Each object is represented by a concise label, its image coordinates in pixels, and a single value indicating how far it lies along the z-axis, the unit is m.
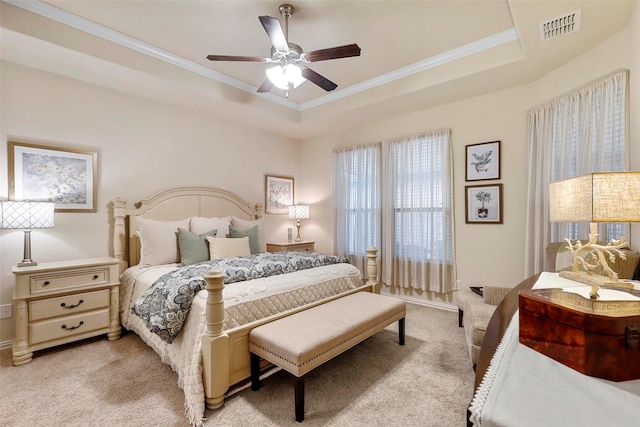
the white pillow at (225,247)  3.12
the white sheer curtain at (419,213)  3.64
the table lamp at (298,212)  4.79
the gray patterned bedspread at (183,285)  1.93
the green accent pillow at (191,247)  3.01
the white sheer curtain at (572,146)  2.29
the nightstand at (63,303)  2.33
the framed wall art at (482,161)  3.30
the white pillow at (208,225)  3.42
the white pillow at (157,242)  3.04
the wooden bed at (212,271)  1.75
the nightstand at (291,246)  4.32
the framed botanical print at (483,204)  3.31
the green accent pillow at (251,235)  3.54
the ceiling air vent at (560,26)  2.08
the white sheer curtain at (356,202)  4.27
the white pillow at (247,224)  3.89
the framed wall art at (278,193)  4.78
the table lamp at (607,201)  1.13
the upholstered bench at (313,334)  1.70
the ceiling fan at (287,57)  2.08
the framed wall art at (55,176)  2.66
